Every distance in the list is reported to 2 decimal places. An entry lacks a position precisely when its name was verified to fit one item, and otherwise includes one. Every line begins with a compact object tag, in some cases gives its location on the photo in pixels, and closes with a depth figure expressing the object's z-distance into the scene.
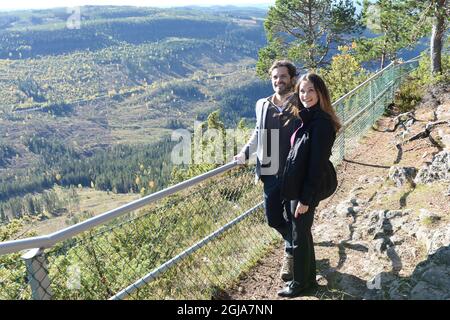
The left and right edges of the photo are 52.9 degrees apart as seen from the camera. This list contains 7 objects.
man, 3.79
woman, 3.28
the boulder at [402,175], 5.86
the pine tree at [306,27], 26.91
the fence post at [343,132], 7.88
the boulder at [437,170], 5.47
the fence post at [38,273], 2.53
